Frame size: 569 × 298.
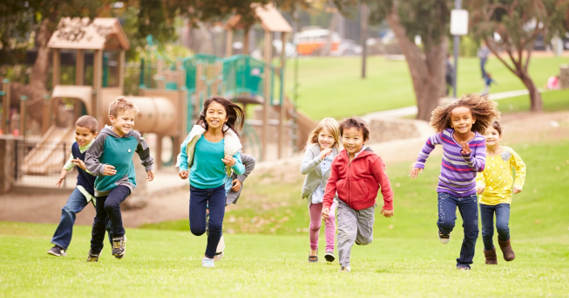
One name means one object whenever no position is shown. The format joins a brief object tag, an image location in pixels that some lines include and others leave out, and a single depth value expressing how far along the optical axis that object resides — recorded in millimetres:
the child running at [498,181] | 16531
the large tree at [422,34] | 50437
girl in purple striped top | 14703
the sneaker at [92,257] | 15695
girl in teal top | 14312
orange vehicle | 144625
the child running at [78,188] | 16141
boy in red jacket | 13867
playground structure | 39000
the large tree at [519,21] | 48625
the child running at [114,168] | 14891
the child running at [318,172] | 15525
